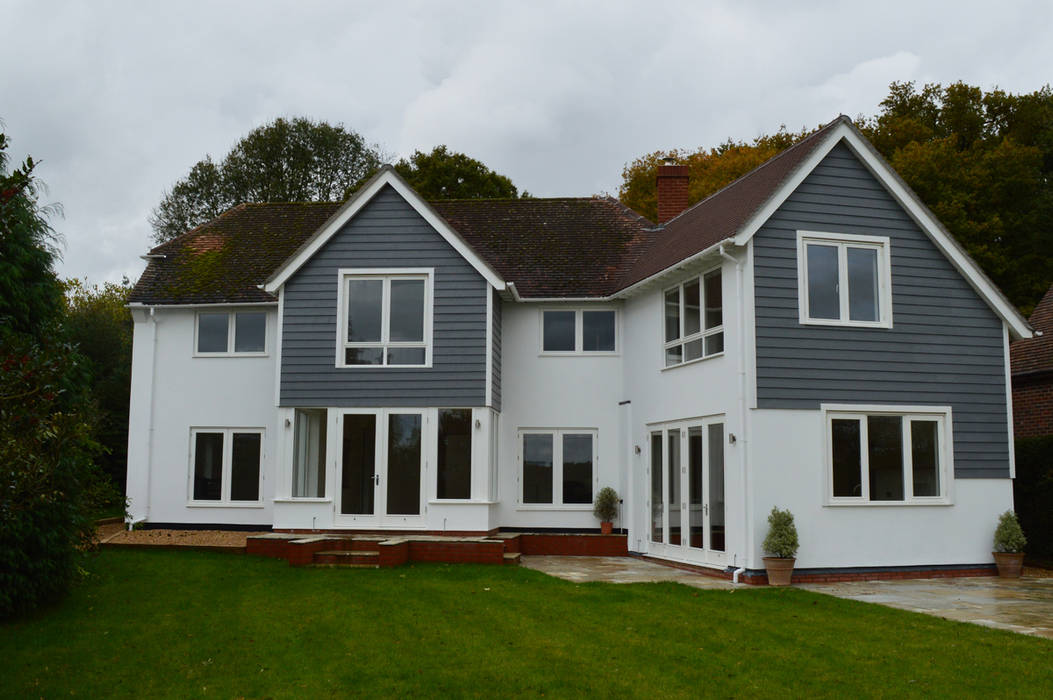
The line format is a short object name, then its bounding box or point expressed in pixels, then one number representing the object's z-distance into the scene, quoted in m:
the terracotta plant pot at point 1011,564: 15.13
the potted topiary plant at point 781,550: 13.99
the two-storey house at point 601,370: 15.02
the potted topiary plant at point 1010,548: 15.15
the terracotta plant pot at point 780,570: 14.00
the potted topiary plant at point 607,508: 18.95
